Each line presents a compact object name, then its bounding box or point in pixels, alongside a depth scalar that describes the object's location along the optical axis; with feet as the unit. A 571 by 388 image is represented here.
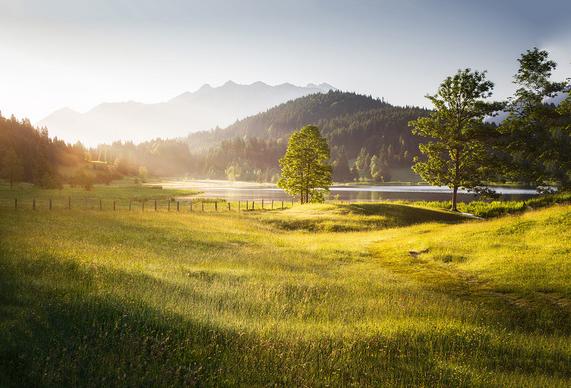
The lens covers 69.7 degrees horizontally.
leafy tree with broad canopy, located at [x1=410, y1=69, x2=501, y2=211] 186.29
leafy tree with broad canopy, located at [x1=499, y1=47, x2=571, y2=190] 173.17
